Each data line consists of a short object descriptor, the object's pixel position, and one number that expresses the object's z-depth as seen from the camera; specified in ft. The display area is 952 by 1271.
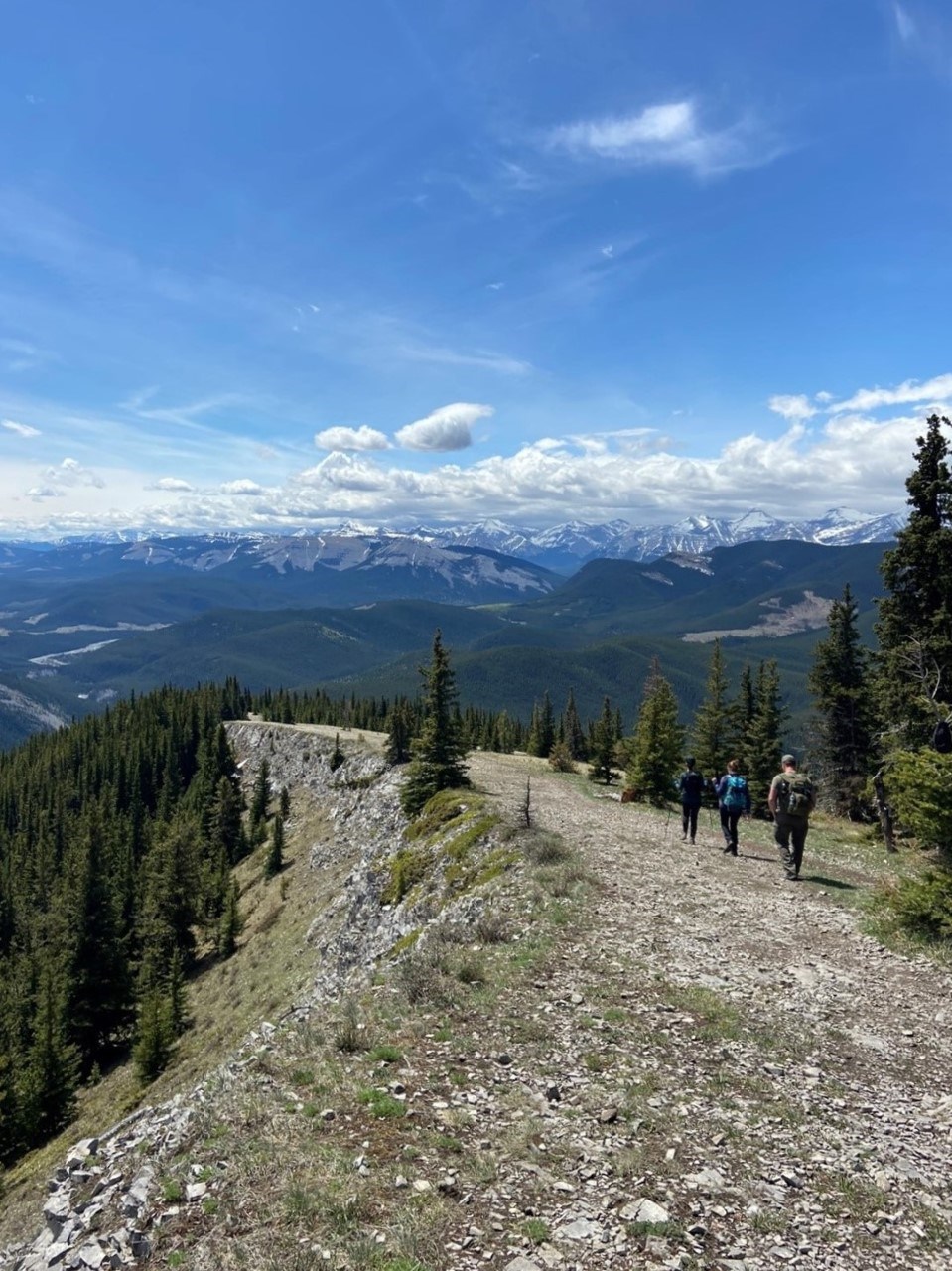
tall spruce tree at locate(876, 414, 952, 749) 92.58
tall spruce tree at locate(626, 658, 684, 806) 139.23
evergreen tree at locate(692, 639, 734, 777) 171.01
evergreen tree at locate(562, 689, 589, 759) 338.34
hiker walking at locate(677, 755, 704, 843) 86.53
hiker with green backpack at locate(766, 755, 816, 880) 66.95
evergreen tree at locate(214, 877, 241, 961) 188.75
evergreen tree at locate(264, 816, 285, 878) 223.30
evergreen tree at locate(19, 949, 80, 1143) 136.36
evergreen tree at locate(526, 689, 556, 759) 329.11
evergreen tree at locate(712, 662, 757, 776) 173.68
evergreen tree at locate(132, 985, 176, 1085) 133.28
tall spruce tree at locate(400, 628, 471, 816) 140.97
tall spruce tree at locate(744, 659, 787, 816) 166.63
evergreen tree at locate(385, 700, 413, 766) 229.86
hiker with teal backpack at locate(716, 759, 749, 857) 78.95
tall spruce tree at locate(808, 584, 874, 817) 143.33
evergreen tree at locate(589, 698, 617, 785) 191.72
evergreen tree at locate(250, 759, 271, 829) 296.71
